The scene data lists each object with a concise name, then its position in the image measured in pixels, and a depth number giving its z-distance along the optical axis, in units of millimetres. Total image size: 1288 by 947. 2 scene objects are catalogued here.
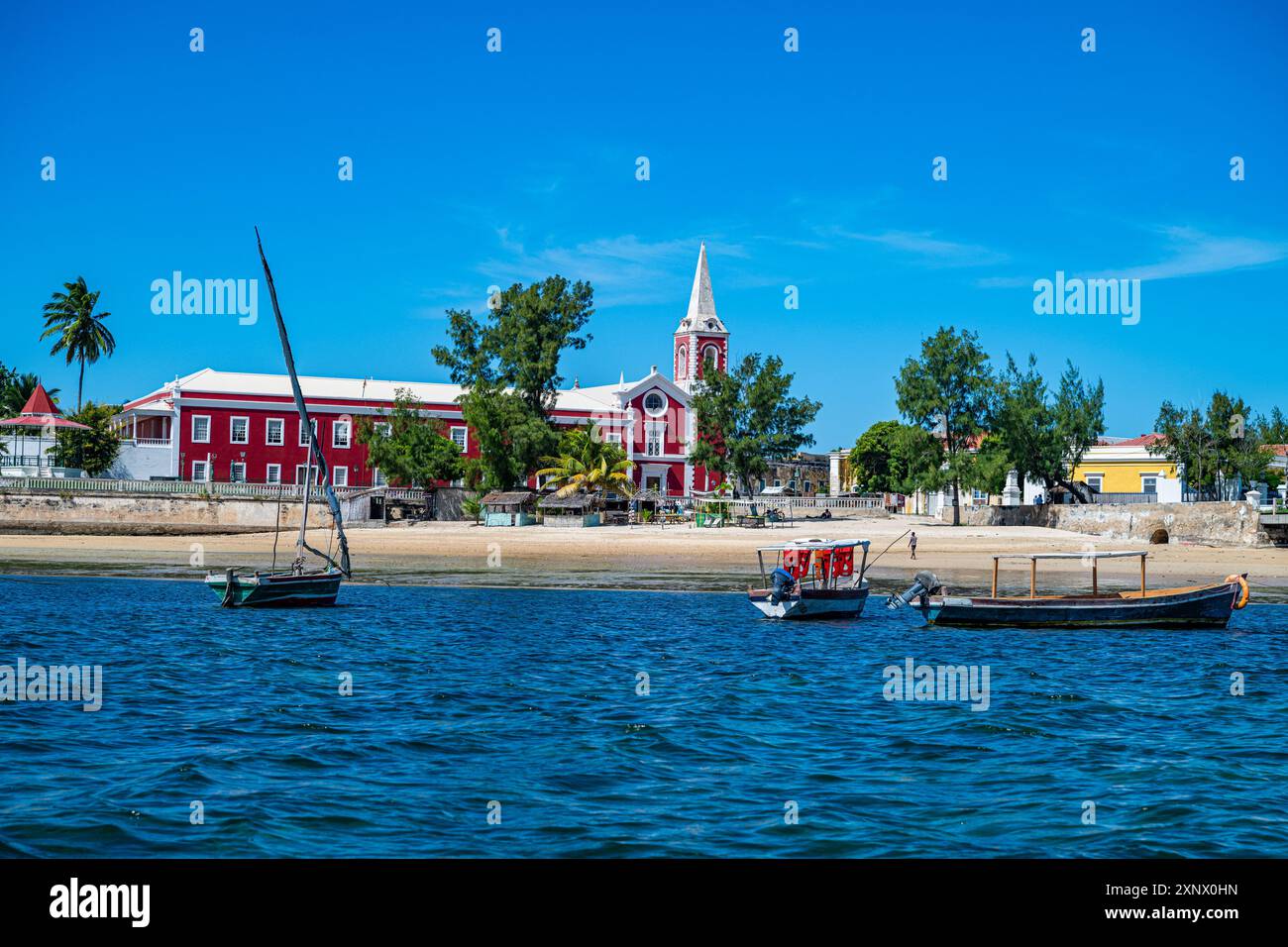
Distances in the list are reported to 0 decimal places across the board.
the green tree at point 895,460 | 68688
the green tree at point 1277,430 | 108419
